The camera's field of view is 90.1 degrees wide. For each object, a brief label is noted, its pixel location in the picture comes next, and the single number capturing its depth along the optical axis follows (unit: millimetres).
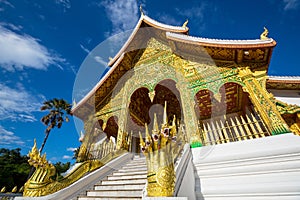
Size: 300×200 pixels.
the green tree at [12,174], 15195
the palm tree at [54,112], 17891
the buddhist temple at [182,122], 3018
